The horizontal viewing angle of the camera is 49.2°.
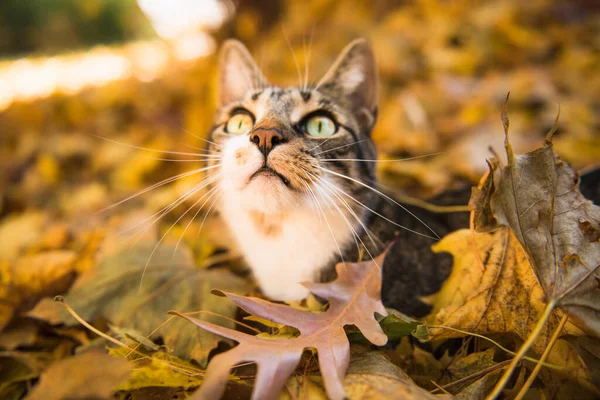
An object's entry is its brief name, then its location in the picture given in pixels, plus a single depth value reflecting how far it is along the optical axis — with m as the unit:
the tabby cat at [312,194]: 0.31
